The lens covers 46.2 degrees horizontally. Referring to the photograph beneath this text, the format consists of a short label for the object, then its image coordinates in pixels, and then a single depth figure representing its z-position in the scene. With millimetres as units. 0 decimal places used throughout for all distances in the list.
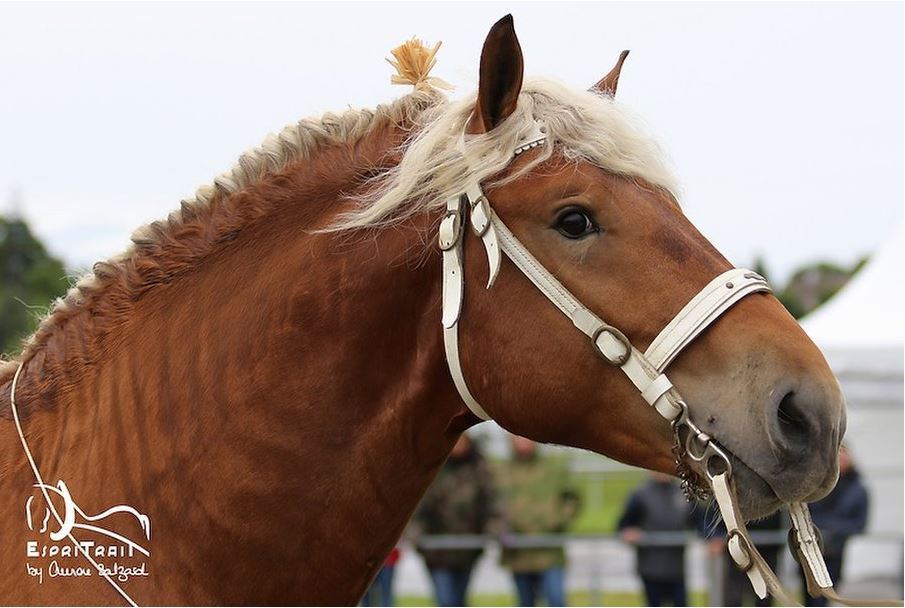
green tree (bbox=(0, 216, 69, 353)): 26866
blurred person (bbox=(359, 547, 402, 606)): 10328
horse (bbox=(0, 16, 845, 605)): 3055
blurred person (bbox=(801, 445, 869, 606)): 10594
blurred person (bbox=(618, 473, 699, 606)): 10672
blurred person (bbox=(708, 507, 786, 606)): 10867
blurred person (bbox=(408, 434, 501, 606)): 10609
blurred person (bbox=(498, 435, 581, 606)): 10789
